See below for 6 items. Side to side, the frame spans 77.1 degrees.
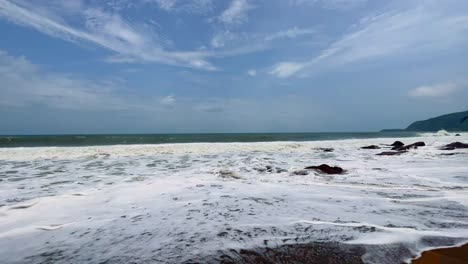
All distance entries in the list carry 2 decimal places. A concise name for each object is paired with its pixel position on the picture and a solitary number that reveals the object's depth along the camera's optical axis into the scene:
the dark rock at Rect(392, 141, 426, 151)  12.30
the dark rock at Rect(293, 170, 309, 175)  6.24
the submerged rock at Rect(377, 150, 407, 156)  10.37
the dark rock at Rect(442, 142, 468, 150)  11.86
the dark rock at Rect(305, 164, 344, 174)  6.34
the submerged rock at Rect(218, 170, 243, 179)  5.94
